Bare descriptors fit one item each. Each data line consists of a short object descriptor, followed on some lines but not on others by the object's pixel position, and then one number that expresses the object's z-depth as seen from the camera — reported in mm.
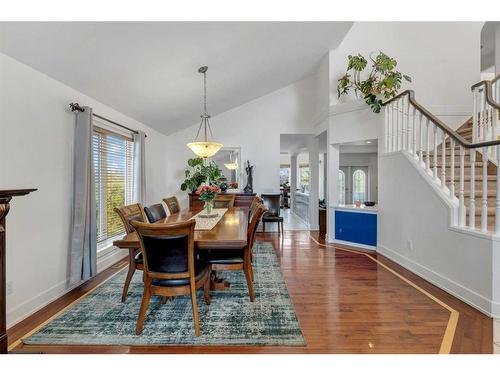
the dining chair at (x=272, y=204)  6239
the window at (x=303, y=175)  12994
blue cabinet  4680
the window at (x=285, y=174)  14559
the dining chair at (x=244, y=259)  2633
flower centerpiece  3407
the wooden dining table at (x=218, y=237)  2230
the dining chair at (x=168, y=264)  2014
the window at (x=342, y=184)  9617
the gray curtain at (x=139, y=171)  4770
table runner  2768
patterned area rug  2068
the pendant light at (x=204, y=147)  3777
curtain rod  2951
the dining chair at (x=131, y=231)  2627
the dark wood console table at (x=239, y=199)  5804
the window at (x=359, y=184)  9492
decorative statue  6212
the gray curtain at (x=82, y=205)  2936
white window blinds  3783
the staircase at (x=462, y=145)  2738
